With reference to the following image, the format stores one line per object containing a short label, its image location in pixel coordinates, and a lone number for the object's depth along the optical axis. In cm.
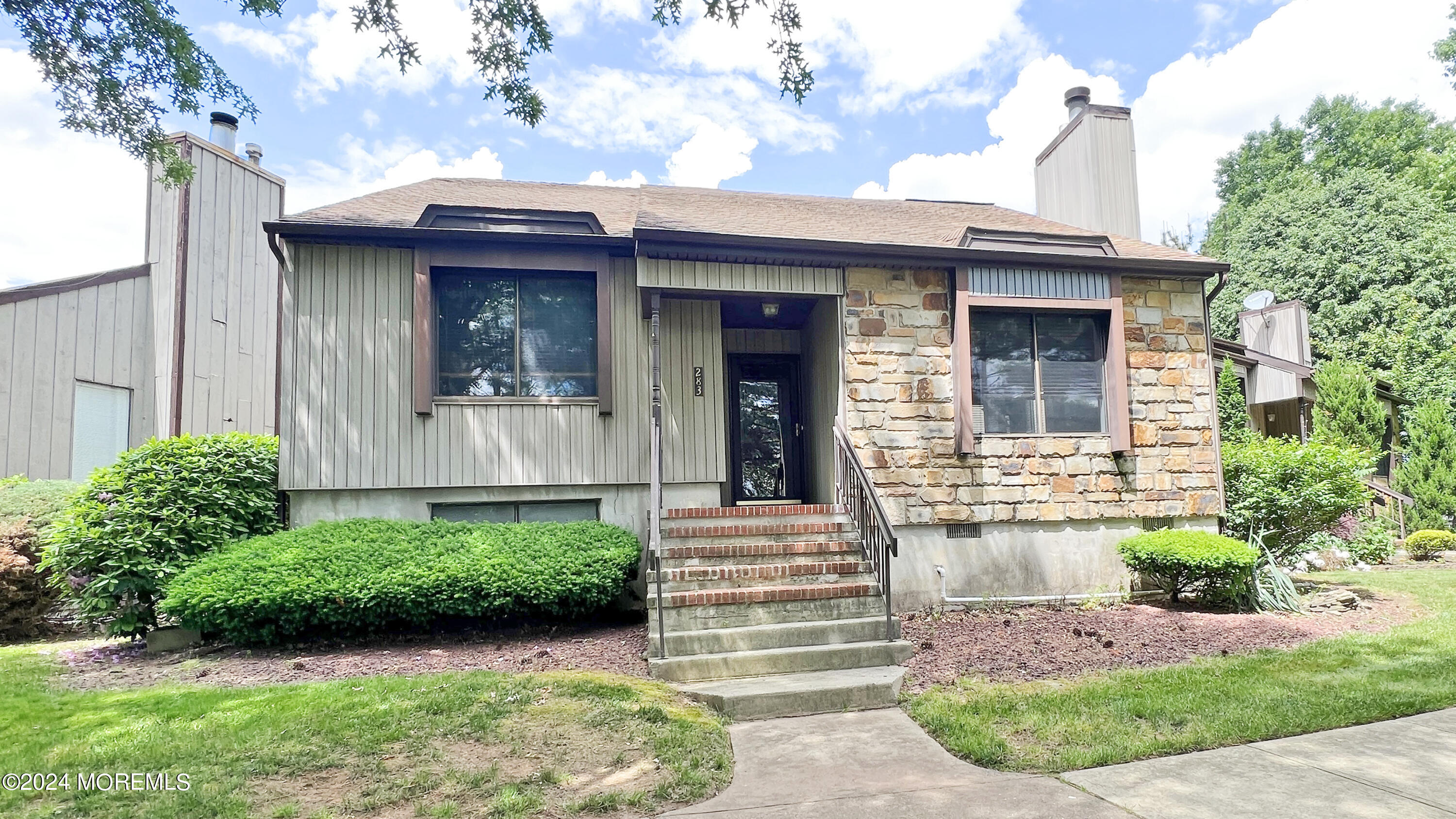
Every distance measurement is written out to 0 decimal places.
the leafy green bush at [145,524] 573
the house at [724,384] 679
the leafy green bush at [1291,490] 753
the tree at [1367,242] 1792
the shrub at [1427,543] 1106
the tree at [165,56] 550
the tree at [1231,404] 1288
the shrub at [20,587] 639
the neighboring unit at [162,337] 829
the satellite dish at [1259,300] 1570
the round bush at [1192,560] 664
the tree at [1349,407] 1369
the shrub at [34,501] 677
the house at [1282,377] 1400
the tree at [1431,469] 1249
